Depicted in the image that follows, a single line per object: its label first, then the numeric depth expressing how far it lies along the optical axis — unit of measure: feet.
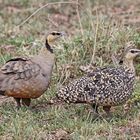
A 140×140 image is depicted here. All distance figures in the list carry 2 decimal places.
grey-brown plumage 51.98
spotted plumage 49.29
